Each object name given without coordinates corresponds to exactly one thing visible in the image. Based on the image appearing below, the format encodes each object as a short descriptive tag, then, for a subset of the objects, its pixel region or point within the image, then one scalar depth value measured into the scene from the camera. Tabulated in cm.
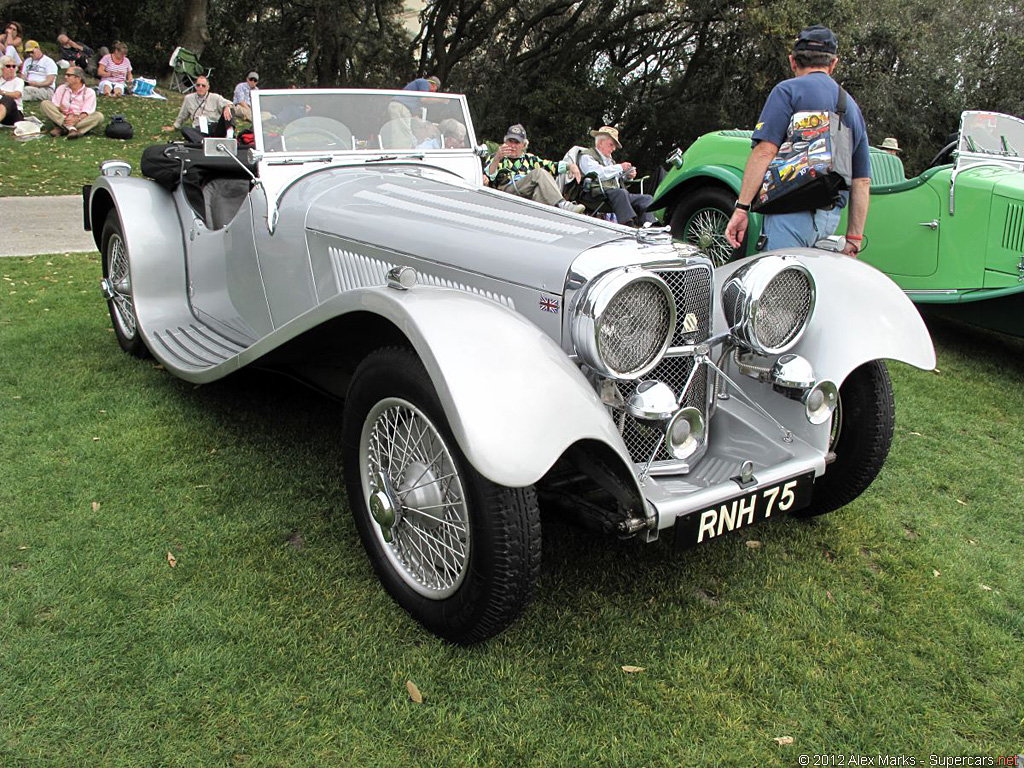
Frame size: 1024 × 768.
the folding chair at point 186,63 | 1688
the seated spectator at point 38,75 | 1526
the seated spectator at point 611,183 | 737
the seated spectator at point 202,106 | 1212
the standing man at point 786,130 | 378
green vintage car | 553
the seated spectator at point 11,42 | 1514
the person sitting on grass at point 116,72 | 1755
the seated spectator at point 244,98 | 1262
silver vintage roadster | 213
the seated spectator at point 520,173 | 654
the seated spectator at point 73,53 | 1872
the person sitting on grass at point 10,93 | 1345
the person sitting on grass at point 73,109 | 1344
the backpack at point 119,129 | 1383
